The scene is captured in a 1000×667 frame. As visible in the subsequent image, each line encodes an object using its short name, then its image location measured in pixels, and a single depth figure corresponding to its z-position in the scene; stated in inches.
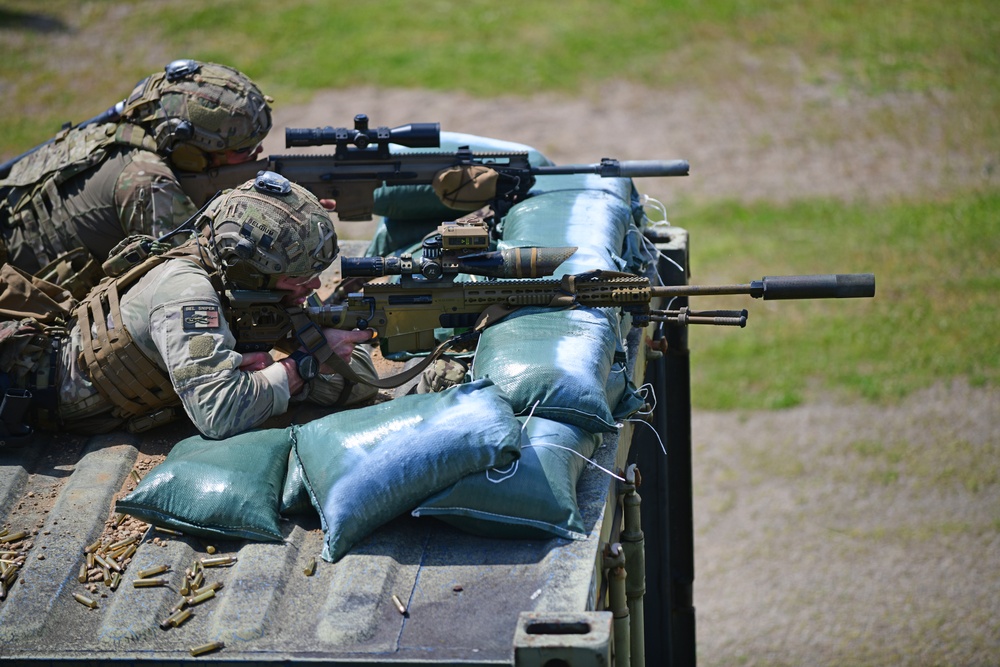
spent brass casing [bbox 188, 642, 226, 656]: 312.7
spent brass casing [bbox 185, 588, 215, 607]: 335.0
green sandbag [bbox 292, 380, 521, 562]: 343.3
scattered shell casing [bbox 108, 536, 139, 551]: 364.2
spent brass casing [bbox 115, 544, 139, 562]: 359.6
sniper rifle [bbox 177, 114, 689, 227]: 535.2
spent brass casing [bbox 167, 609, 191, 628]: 327.3
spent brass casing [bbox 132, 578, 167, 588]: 342.6
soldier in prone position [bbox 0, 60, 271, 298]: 504.7
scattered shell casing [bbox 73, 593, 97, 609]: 340.2
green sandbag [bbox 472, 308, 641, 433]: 371.9
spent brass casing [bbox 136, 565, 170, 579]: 346.0
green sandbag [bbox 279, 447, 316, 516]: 362.9
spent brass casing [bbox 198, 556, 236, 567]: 349.4
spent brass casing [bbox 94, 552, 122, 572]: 354.0
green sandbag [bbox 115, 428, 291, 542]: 354.6
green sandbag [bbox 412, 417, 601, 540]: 341.7
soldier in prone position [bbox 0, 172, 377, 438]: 394.6
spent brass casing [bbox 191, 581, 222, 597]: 338.0
